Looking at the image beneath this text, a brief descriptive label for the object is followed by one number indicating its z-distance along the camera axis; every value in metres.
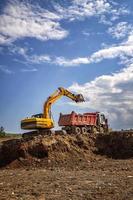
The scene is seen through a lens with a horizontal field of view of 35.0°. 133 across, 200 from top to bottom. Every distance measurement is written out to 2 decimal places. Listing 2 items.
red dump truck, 18.36
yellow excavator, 17.05
